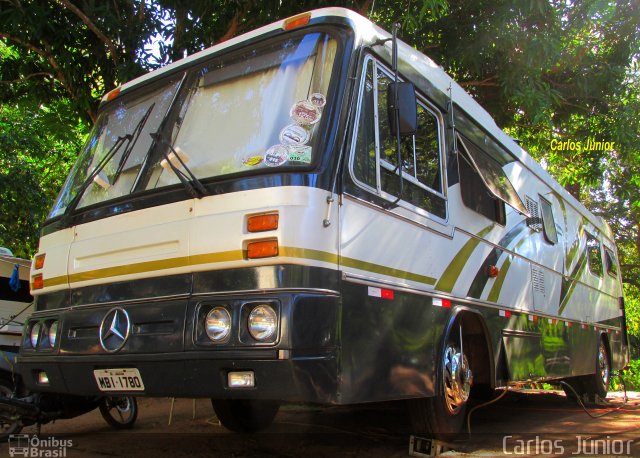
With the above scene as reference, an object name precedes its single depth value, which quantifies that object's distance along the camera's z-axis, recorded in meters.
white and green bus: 3.13
